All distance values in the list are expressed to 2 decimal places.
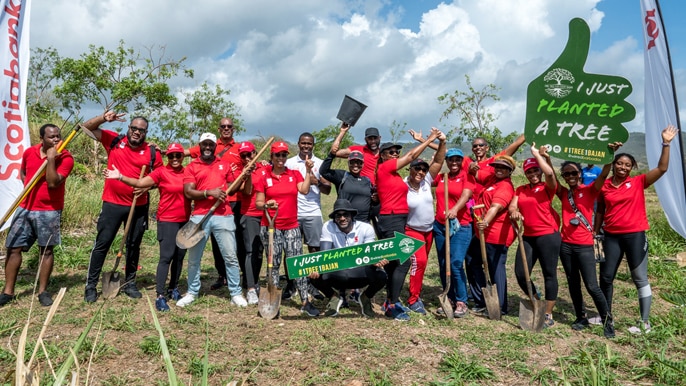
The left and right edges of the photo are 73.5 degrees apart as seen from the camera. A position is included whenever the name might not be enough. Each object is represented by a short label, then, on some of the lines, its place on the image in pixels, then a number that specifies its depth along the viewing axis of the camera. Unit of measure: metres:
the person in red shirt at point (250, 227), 5.83
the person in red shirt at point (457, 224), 5.66
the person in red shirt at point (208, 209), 5.51
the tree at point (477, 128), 21.83
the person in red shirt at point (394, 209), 5.42
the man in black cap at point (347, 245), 5.29
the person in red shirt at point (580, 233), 4.97
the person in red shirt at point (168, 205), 5.51
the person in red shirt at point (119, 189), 5.55
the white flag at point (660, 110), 5.59
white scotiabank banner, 5.62
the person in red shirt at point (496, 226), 5.31
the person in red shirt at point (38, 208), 5.28
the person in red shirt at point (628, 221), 4.88
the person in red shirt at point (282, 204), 5.58
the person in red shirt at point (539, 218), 5.09
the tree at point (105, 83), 16.78
